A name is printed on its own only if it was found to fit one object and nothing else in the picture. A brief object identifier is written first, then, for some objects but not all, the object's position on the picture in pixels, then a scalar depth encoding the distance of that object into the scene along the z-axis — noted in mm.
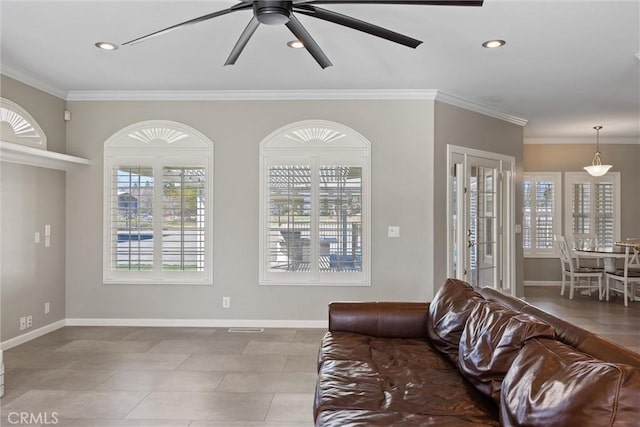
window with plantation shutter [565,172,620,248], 8312
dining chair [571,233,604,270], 7445
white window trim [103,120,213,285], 5207
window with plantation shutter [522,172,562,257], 8359
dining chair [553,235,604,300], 6996
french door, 5430
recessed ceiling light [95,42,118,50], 3742
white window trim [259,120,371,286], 5156
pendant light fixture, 7309
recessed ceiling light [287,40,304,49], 3694
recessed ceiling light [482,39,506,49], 3662
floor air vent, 4992
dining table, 6439
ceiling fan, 2207
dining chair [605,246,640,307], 6429
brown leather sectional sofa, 1399
